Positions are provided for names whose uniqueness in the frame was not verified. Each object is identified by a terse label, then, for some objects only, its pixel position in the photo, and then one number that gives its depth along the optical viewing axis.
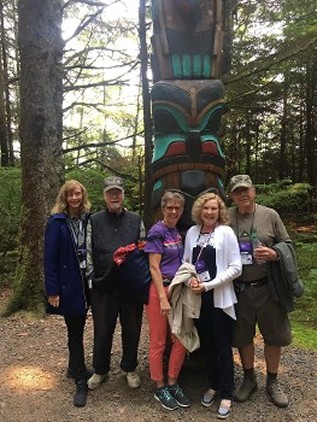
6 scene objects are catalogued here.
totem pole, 3.99
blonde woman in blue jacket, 3.54
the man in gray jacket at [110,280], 3.59
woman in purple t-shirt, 3.44
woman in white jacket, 3.27
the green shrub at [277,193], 8.21
